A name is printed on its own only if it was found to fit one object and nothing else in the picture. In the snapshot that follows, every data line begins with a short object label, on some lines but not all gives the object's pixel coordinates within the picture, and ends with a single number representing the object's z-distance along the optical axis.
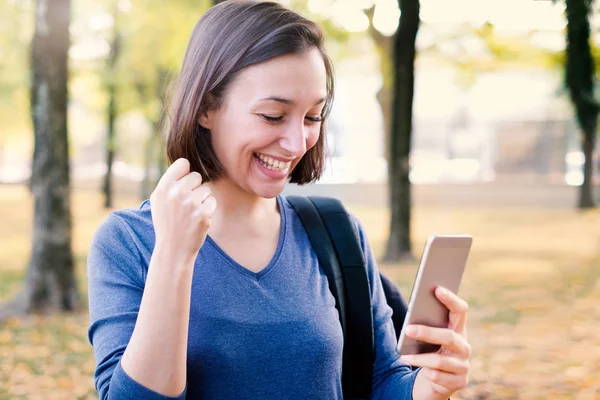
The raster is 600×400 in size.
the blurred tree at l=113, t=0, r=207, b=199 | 13.77
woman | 1.40
